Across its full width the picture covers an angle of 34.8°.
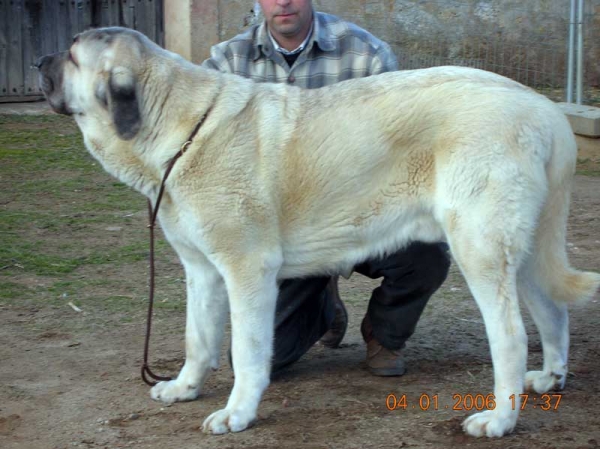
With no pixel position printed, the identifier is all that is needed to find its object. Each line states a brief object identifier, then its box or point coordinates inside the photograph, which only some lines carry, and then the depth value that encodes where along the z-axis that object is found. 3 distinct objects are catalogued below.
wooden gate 10.88
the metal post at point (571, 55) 8.70
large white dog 3.49
